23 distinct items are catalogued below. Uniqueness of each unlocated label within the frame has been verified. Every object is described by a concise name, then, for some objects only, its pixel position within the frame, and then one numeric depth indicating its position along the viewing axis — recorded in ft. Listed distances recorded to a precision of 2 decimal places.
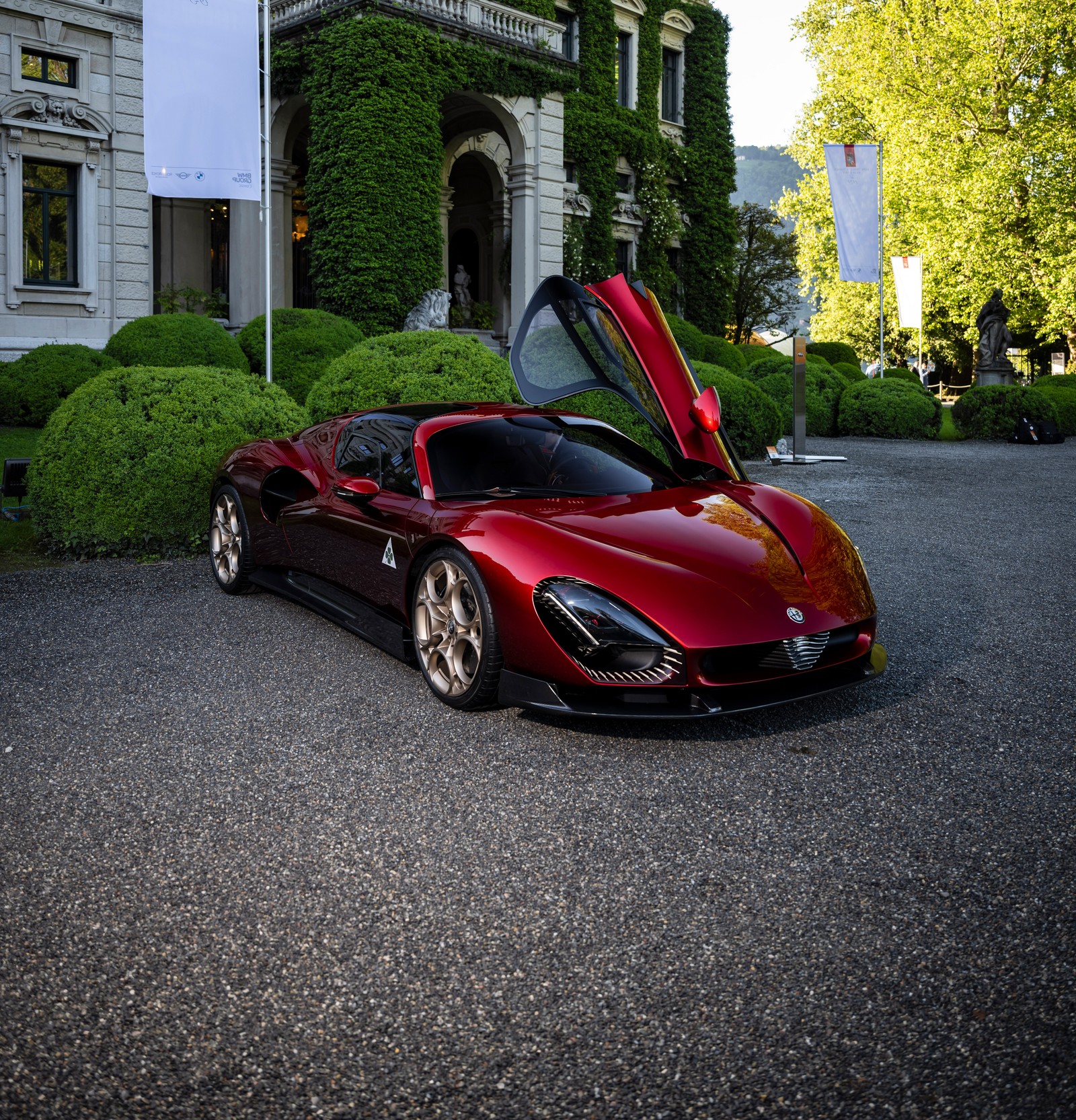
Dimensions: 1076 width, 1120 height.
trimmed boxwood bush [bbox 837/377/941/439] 69.10
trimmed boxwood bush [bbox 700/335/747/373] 89.81
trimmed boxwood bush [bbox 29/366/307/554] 25.77
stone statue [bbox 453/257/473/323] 108.78
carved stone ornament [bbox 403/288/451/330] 82.33
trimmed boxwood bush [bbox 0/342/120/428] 49.21
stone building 67.97
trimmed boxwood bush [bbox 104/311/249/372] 54.03
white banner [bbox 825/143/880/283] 78.33
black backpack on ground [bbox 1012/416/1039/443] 66.56
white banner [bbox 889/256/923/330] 92.02
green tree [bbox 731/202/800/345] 181.98
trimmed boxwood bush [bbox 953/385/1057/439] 68.95
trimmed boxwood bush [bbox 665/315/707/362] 88.48
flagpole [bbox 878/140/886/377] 79.46
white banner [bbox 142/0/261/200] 34.68
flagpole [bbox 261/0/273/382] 36.32
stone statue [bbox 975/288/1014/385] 100.22
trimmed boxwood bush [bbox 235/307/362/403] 54.49
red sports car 12.96
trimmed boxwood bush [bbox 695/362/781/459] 50.16
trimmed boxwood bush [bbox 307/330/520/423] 31.14
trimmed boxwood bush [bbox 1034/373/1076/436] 74.02
